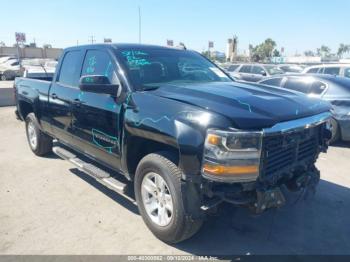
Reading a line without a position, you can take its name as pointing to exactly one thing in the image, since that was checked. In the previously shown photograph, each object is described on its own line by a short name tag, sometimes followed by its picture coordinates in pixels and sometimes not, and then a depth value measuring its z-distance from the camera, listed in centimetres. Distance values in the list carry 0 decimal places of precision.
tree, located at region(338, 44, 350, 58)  11350
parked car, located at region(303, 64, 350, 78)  1201
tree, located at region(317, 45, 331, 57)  11605
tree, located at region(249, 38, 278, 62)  7512
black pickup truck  283
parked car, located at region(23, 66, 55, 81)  704
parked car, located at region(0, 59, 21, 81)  2730
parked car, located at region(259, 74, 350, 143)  715
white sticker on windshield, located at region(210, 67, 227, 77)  472
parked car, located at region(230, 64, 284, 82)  1729
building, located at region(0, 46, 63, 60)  6133
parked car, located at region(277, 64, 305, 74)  1892
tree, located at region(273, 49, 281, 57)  7778
